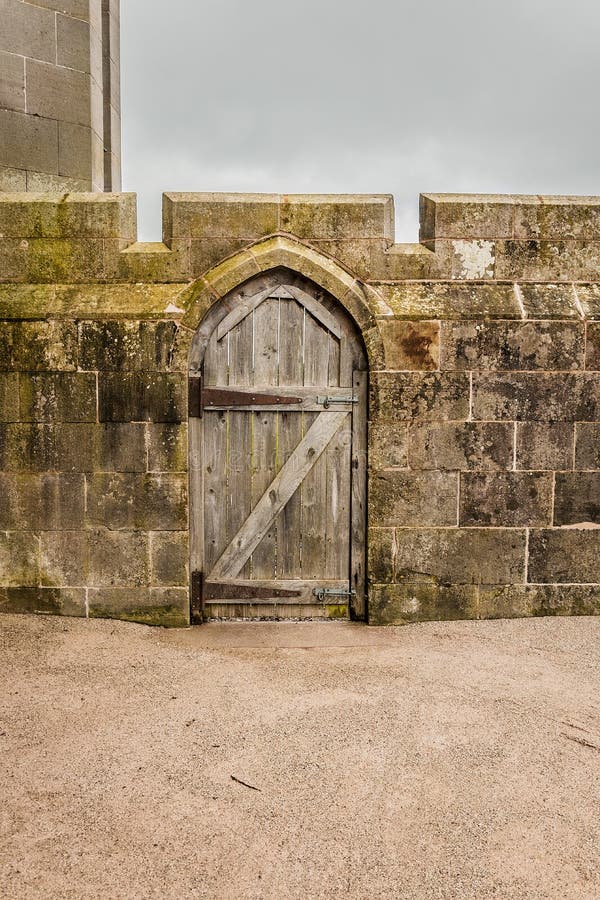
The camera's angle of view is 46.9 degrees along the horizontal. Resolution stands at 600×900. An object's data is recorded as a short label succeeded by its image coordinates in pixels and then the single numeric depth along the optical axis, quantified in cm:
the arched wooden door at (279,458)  512
